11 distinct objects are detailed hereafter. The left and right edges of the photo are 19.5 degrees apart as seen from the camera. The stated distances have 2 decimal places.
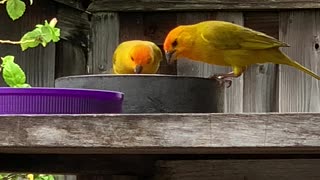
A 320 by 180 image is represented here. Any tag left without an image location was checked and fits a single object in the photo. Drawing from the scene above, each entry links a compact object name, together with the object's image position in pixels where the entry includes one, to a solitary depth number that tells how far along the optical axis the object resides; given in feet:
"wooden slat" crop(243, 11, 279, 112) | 9.37
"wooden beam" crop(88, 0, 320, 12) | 9.41
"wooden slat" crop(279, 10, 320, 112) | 9.34
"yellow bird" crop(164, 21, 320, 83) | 9.42
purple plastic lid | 5.67
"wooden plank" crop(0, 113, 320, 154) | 5.23
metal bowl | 6.27
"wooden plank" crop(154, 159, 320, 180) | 6.46
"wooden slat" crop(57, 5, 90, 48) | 9.82
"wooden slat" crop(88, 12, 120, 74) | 9.70
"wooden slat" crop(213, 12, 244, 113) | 9.48
